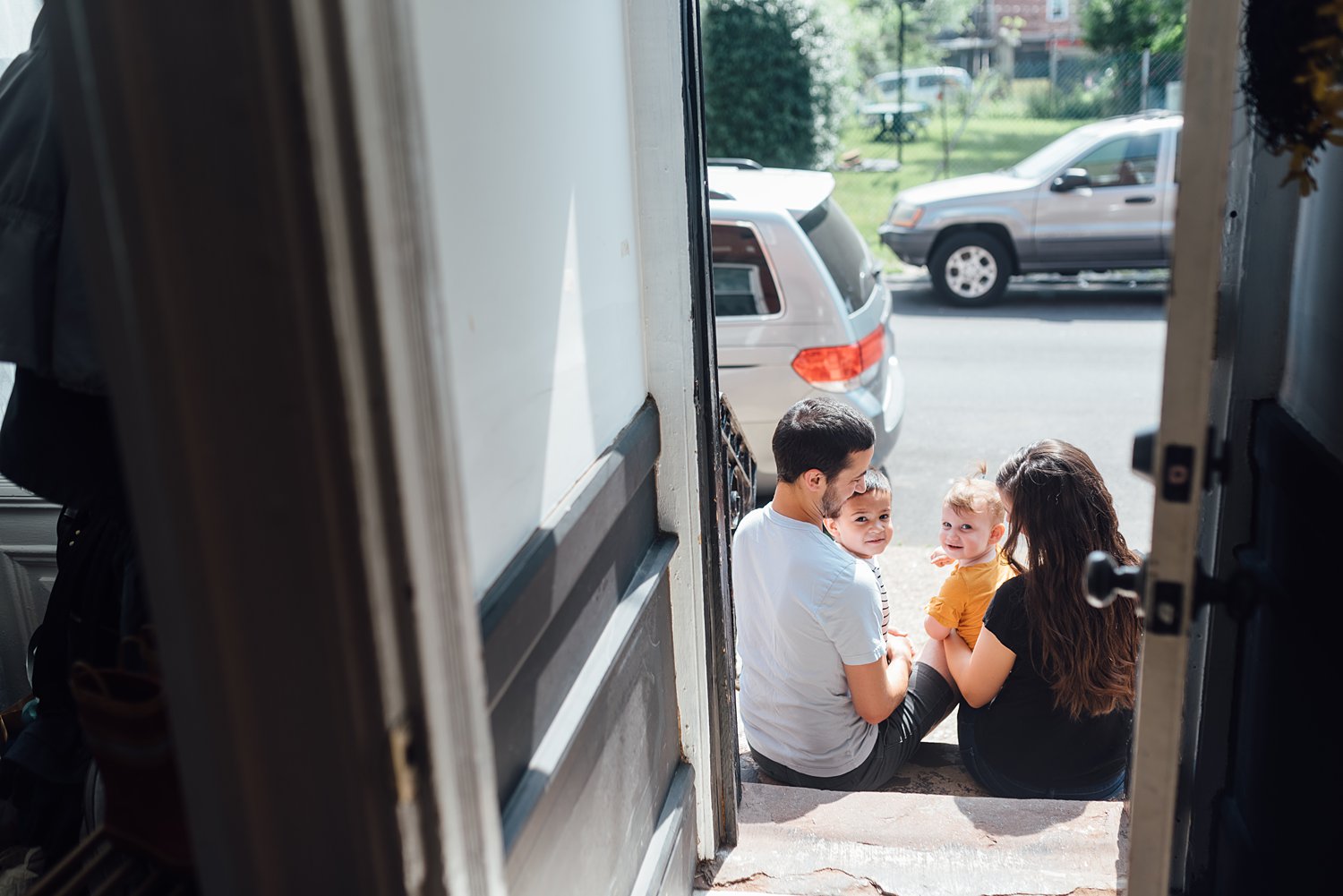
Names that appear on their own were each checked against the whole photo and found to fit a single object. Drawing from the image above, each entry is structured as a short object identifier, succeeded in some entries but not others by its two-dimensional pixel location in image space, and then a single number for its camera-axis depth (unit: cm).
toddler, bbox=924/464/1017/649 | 336
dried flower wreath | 150
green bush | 1367
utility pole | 1675
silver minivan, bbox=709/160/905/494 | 539
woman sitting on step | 293
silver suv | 953
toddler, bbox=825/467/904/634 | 345
